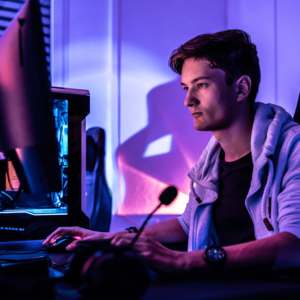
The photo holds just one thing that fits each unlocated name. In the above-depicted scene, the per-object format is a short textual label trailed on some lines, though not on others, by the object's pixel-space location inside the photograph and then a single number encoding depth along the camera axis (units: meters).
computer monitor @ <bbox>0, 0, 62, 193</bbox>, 0.55
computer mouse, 0.92
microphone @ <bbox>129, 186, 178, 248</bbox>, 0.61
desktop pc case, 1.25
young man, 0.89
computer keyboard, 1.25
